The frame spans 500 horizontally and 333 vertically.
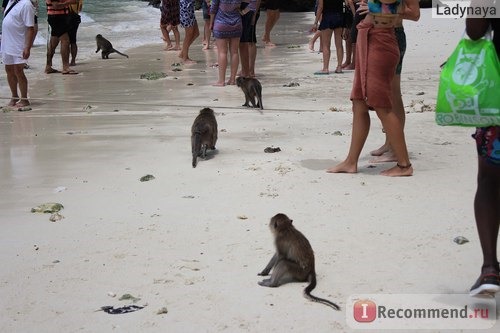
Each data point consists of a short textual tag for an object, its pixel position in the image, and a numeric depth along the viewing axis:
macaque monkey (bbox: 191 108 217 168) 7.21
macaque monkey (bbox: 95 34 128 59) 18.16
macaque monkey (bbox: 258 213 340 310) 4.32
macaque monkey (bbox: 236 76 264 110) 9.92
